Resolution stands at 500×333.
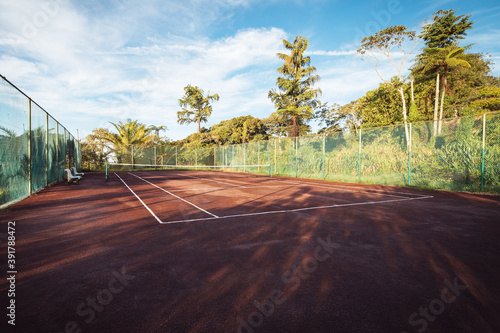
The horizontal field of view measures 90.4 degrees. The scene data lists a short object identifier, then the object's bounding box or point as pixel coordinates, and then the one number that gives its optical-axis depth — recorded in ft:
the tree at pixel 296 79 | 89.09
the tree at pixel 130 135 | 91.21
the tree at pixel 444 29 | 76.74
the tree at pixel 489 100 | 63.77
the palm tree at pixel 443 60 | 57.76
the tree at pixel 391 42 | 78.18
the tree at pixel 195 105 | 129.90
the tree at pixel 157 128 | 98.33
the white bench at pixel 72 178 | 38.63
